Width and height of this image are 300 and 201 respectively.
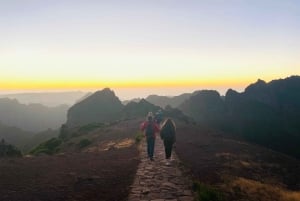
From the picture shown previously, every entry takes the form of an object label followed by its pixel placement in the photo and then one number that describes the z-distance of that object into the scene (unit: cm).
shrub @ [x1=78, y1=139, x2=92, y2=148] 2693
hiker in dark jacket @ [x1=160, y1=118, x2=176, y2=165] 1466
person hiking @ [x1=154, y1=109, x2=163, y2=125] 2429
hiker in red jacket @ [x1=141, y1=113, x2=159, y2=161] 1473
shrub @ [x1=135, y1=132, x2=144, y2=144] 2317
